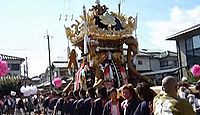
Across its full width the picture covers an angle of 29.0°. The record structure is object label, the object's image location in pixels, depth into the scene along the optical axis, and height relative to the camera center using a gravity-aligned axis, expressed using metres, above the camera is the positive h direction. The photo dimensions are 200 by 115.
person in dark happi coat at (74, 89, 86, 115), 9.30 -0.91
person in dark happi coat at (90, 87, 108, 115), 8.37 -0.72
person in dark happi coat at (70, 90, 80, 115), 11.21 -0.78
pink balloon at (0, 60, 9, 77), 13.90 +0.11
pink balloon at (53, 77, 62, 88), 22.70 -0.75
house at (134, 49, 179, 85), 49.22 +0.92
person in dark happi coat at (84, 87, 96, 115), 8.97 -0.72
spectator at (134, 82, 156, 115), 6.03 -0.46
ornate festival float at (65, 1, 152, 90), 15.75 +0.96
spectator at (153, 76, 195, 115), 4.75 -0.43
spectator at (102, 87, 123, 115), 7.59 -0.72
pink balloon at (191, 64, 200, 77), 17.70 -0.15
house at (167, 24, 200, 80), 29.78 +1.65
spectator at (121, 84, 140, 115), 6.72 -0.51
